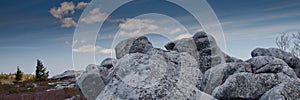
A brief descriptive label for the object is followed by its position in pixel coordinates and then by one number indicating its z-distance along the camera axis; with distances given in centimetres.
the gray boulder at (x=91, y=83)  1345
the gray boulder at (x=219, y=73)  1120
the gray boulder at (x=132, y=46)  1538
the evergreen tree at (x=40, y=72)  5262
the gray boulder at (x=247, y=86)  779
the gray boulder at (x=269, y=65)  1260
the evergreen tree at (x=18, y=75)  5173
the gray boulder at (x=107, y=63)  1596
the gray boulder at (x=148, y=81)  616
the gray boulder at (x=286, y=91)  650
